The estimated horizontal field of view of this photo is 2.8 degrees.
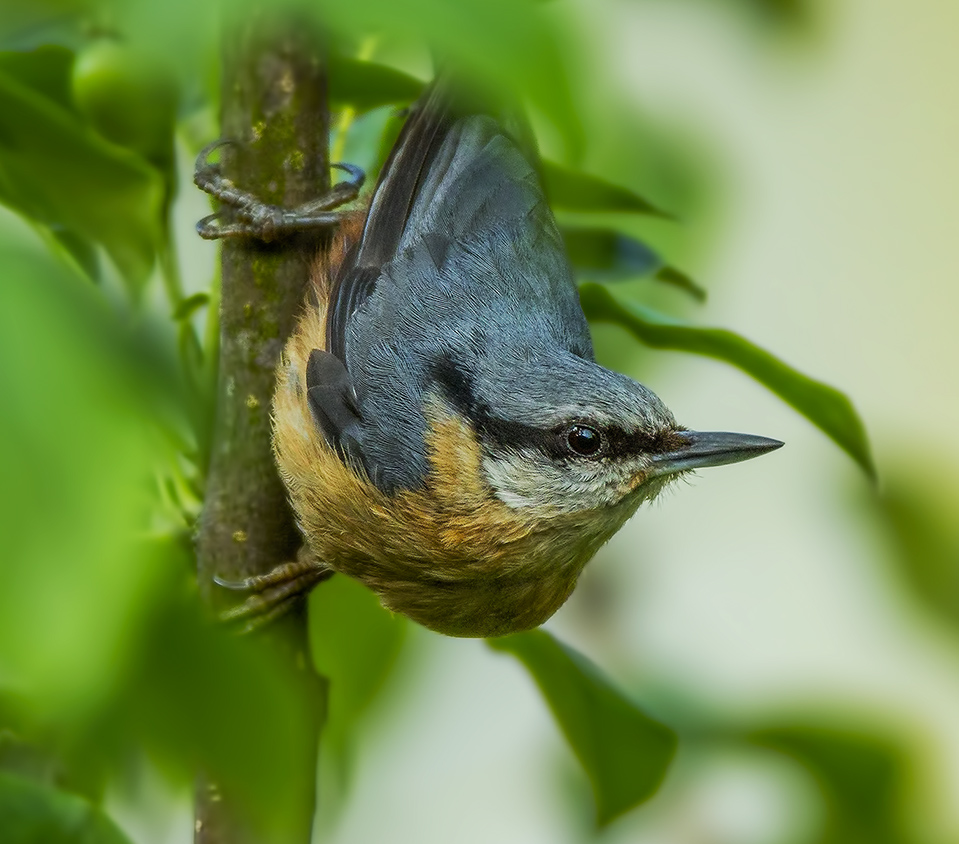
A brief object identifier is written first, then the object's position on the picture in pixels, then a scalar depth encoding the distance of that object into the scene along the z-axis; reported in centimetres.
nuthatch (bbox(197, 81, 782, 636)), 258
